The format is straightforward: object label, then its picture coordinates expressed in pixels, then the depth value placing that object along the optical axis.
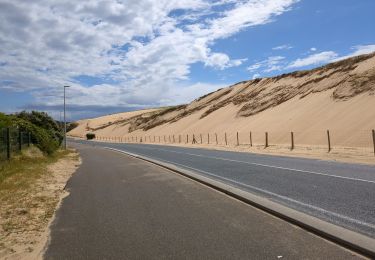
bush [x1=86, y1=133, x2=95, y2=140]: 125.88
